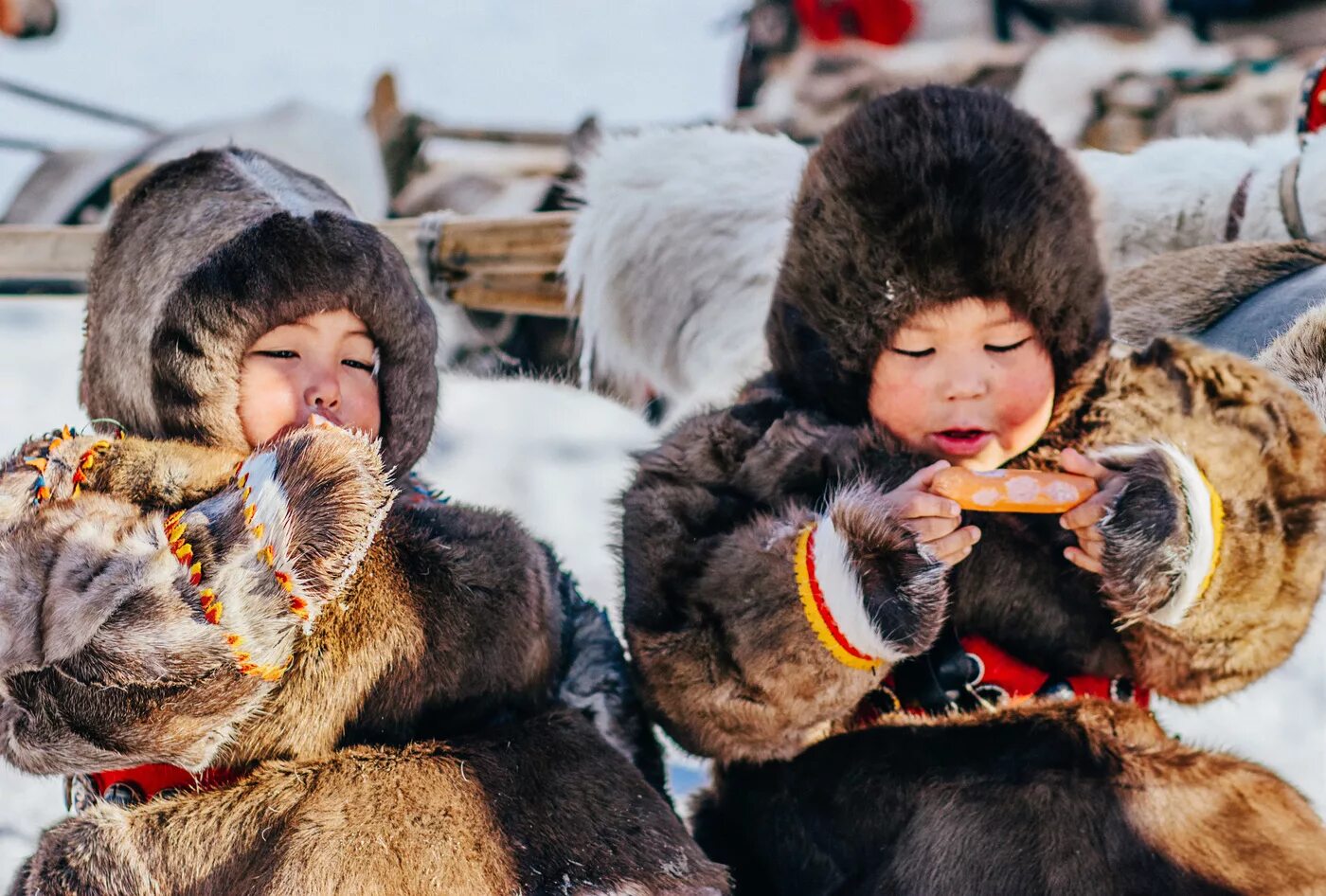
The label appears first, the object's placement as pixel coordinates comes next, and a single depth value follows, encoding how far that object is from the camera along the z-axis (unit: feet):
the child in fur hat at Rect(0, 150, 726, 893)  9.05
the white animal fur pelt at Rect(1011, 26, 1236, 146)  20.71
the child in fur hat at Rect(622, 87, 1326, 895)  9.23
